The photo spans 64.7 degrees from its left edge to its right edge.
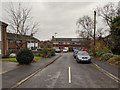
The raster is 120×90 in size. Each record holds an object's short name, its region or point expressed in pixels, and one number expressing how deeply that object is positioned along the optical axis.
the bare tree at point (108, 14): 20.82
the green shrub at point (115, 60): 10.39
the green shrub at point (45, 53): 17.43
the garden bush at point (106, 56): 12.98
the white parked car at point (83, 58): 12.27
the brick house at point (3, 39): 15.72
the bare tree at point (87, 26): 27.93
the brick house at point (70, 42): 27.39
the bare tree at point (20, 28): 13.44
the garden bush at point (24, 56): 10.02
